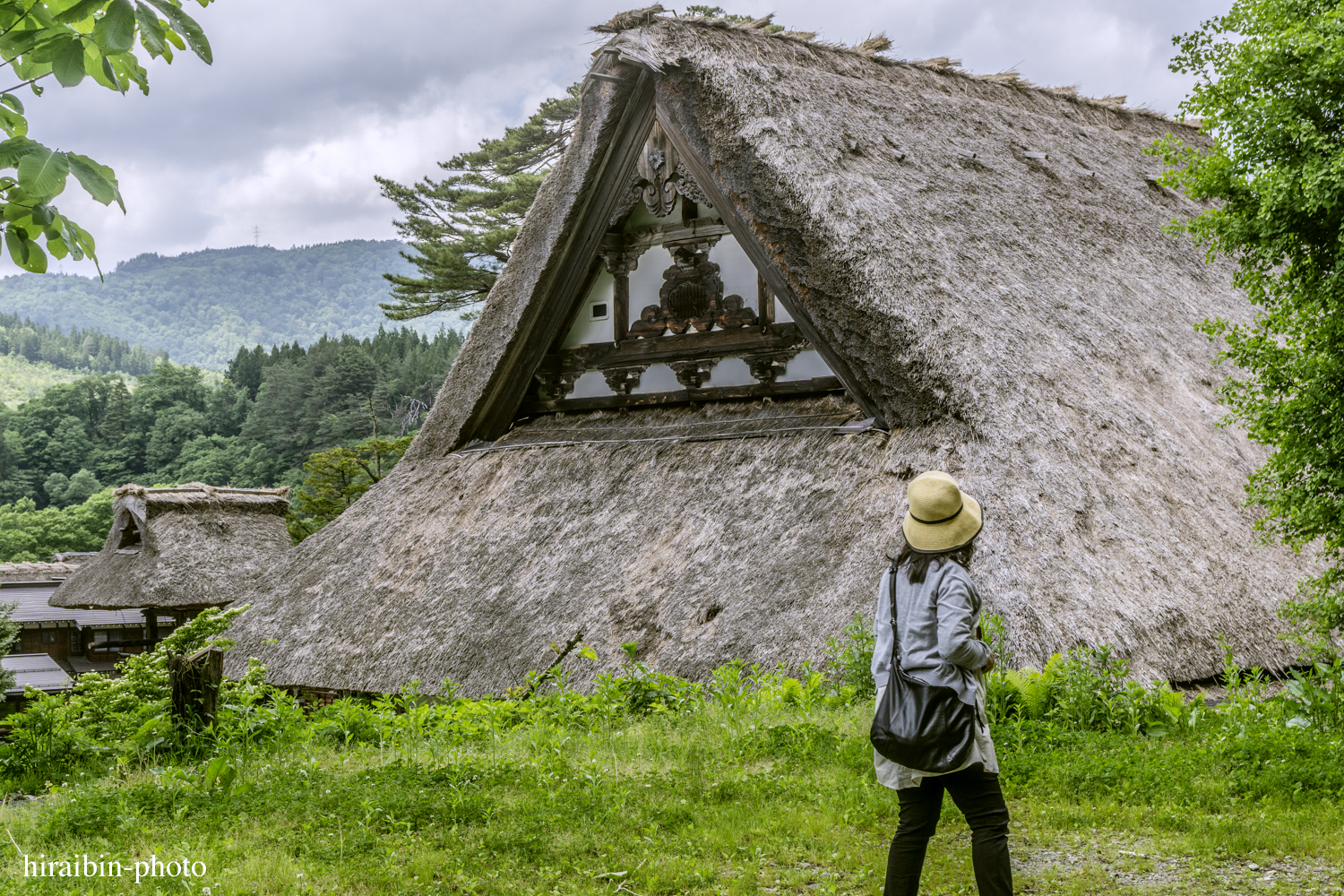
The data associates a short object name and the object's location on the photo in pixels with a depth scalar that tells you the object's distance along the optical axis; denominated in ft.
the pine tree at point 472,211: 88.89
